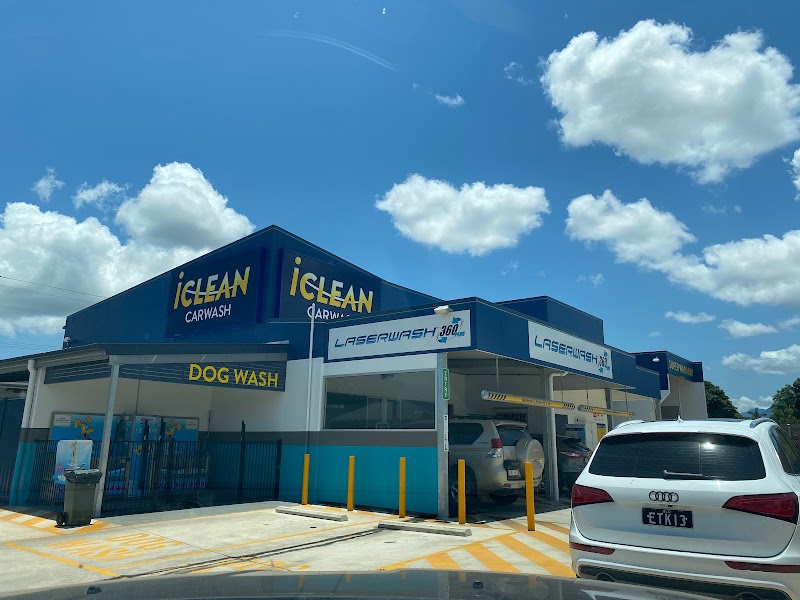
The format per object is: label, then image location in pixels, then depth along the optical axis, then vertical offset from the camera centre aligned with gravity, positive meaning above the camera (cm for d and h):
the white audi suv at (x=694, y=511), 431 -39
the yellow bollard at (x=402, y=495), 1212 -82
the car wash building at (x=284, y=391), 1286 +146
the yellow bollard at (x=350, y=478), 1320 -56
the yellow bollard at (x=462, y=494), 1131 -73
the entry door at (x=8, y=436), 1497 +24
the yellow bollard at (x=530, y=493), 1095 -67
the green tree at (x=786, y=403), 5822 +560
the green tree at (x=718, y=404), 5103 +448
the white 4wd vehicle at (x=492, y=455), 1302 +0
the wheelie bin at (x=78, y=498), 1112 -90
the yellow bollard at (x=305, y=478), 1414 -62
